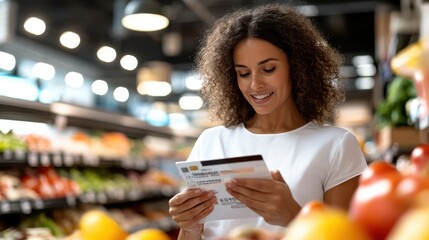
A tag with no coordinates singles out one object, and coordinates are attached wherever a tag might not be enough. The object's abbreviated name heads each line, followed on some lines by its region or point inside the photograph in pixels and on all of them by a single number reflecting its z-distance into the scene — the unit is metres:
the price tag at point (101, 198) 5.81
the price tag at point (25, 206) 4.45
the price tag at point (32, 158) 4.73
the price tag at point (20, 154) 4.53
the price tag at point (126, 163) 6.76
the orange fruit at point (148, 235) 1.10
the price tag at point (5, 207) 4.19
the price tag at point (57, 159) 5.16
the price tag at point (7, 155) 4.37
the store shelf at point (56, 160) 4.51
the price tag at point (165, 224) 7.11
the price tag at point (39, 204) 4.71
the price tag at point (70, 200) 5.22
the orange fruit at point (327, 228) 0.70
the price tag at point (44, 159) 4.95
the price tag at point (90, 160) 5.79
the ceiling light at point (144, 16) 5.95
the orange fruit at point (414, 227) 0.62
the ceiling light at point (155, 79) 9.81
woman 1.84
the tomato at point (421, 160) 0.91
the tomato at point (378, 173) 0.82
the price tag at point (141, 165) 7.33
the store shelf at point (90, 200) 4.41
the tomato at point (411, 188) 0.74
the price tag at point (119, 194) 6.24
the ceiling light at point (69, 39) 9.39
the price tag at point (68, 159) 5.38
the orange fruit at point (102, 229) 1.34
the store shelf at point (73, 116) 4.82
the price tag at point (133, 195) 6.58
